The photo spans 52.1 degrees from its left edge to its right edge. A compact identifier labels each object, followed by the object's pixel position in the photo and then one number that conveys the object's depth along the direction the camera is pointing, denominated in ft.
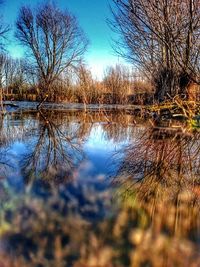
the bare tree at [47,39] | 61.36
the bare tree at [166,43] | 16.96
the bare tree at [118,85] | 55.72
